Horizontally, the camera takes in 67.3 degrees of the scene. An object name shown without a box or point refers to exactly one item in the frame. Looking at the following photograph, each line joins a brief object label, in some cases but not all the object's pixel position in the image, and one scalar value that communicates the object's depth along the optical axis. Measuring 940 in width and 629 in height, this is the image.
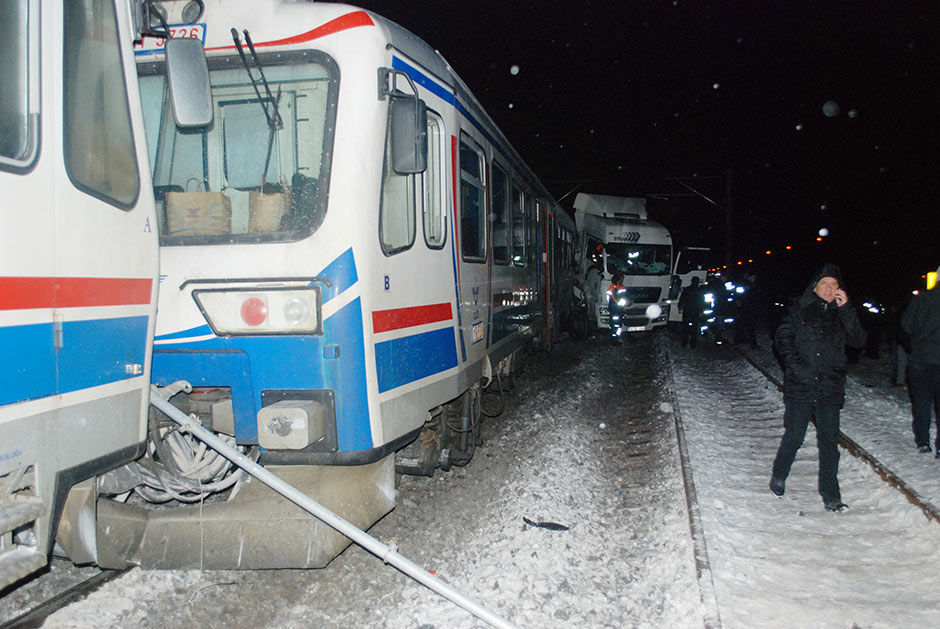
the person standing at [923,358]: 6.50
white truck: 18.84
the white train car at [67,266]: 2.46
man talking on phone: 5.32
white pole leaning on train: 3.56
